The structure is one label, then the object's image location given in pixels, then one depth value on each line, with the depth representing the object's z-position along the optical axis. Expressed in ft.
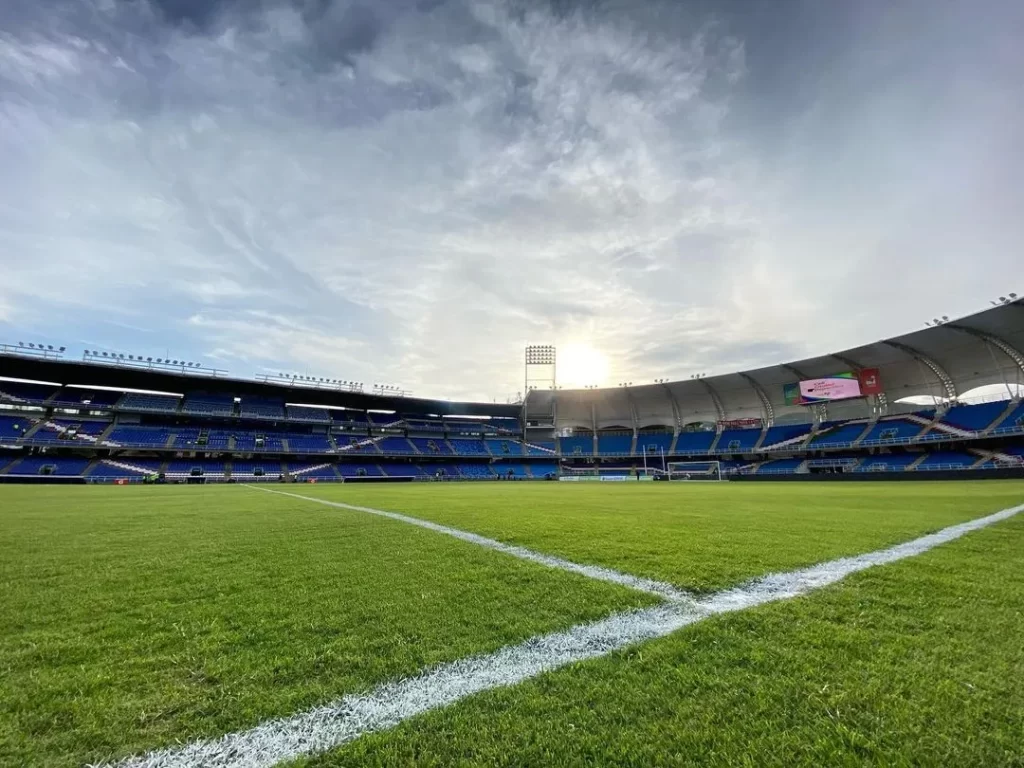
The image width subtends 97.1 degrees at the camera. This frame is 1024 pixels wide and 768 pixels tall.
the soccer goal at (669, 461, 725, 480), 164.49
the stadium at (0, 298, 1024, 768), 6.30
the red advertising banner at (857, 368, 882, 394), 142.59
